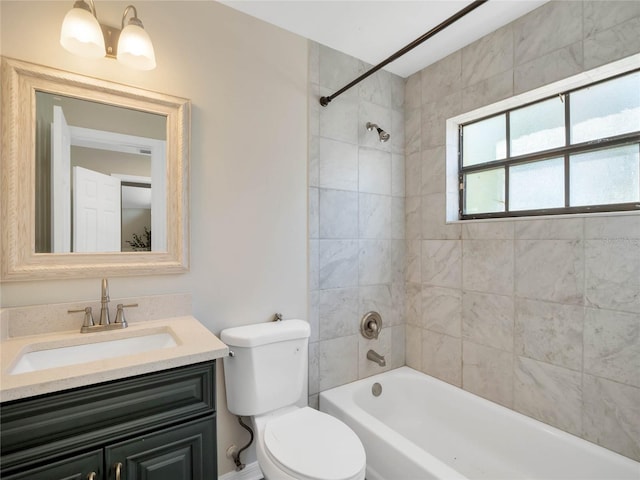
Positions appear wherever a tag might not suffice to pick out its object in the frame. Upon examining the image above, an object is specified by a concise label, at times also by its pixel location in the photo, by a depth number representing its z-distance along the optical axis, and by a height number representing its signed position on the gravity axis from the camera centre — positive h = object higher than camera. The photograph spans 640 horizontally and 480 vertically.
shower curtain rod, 1.14 +0.85
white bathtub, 1.41 -1.08
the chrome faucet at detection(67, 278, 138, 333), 1.27 -0.33
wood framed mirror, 1.20 +0.27
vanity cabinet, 0.84 -0.57
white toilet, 1.22 -0.85
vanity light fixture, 1.17 +0.80
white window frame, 1.50 +0.81
